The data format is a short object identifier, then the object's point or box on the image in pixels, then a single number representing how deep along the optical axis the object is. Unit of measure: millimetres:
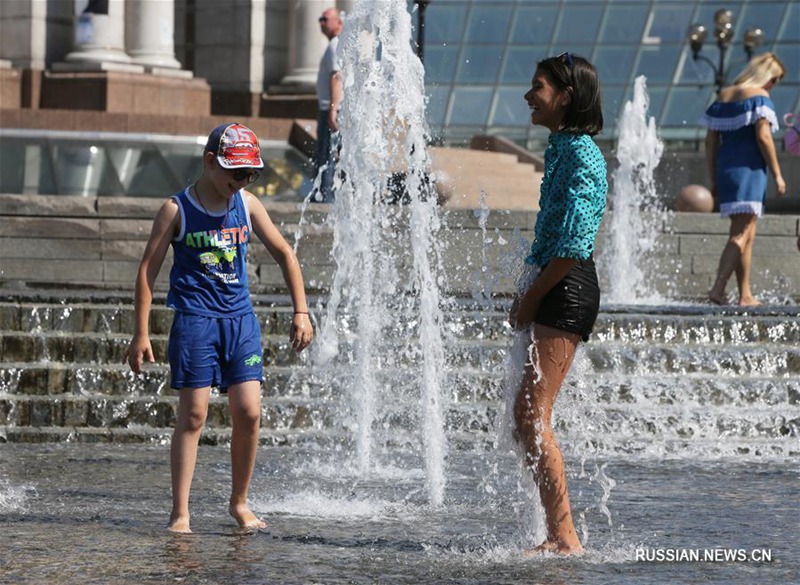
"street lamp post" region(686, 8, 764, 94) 37781
